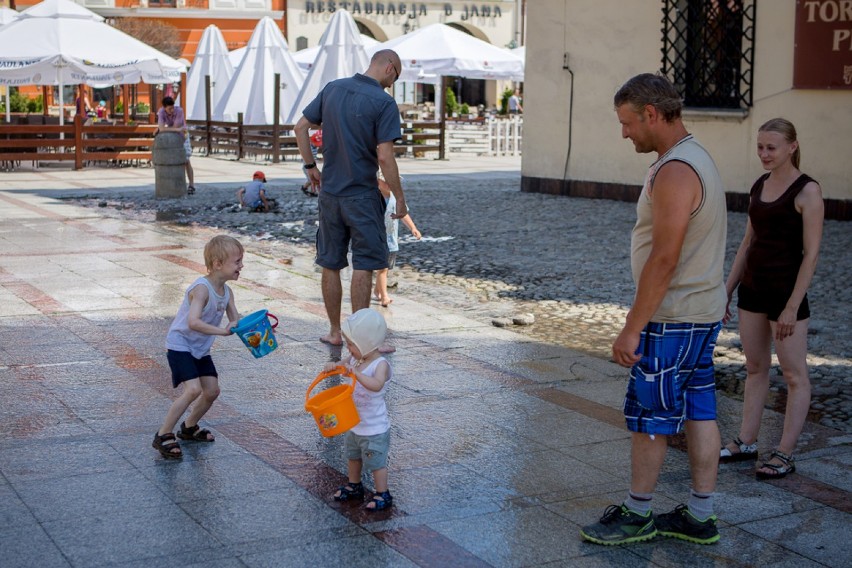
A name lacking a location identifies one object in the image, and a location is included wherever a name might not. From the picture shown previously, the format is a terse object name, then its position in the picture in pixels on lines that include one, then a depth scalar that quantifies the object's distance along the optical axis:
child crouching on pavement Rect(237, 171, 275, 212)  15.81
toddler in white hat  4.49
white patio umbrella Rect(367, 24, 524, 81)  28.81
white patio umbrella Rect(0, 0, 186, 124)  22.98
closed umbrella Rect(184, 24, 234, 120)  30.81
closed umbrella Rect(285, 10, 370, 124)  26.77
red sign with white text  14.38
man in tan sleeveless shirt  4.09
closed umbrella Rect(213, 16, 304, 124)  28.00
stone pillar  17.42
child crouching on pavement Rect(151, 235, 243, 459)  5.19
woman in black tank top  5.07
